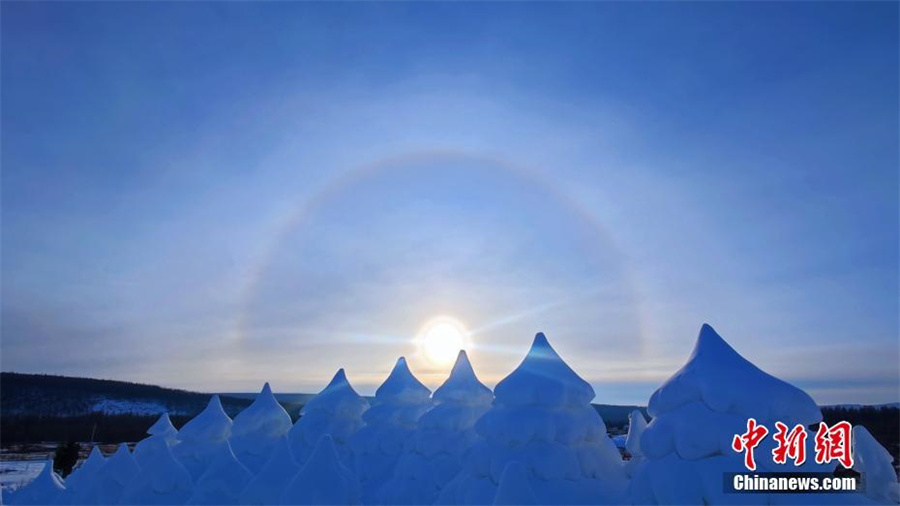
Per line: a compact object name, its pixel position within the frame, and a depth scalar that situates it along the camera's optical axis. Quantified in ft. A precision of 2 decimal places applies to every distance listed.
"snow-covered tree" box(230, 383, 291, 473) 78.61
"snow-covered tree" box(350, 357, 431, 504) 73.36
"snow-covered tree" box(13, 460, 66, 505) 71.92
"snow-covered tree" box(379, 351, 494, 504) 64.44
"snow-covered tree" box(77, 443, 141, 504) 67.51
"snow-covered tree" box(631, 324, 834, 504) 39.11
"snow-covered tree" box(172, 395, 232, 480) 75.25
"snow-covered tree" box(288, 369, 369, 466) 78.33
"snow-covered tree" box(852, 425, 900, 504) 47.34
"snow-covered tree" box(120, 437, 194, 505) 62.28
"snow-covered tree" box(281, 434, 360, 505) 49.21
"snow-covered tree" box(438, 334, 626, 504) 49.96
